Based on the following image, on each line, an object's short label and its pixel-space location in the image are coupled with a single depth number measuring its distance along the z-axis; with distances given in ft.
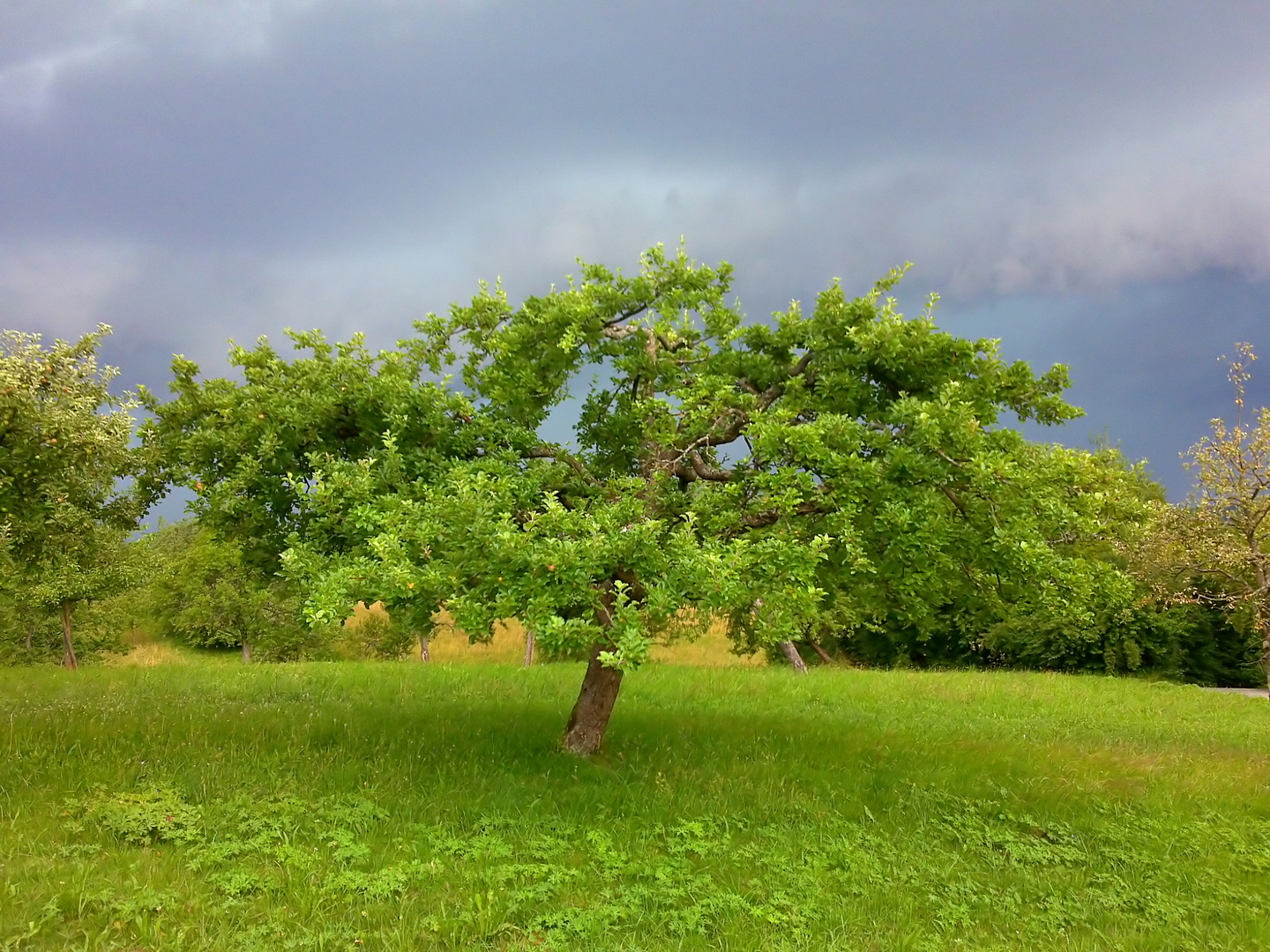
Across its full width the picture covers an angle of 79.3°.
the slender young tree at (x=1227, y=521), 69.26
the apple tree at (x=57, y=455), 38.42
